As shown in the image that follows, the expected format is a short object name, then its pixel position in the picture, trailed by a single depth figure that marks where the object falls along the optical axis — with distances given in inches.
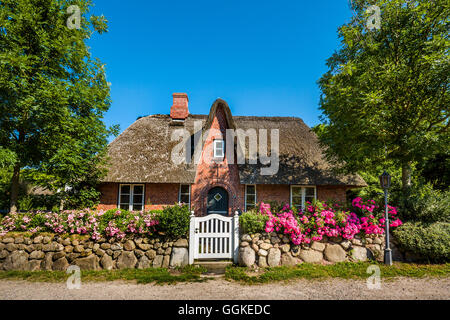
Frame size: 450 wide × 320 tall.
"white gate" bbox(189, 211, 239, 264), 265.1
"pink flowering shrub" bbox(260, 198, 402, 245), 261.0
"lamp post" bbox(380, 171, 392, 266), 256.4
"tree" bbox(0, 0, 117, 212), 251.0
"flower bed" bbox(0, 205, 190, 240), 256.7
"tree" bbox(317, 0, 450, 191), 272.1
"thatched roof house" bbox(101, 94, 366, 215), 436.5
